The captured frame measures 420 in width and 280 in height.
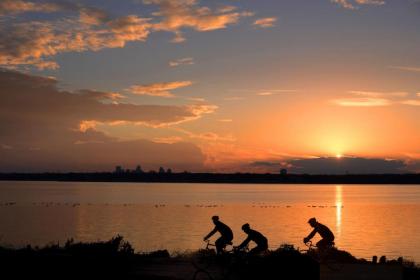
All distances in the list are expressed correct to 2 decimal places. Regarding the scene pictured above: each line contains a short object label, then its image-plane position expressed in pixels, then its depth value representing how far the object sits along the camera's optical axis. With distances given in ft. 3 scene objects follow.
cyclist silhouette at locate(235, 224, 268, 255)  59.67
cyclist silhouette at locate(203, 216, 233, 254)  66.85
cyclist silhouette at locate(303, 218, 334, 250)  69.67
